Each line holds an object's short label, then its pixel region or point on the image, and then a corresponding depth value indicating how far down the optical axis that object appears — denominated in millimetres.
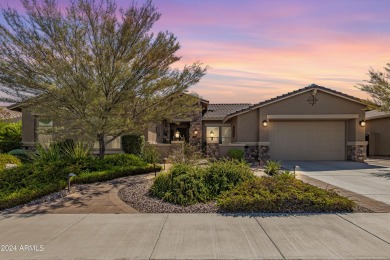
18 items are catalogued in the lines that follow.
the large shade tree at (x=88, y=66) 10289
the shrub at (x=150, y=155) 15180
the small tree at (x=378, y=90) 16828
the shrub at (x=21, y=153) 16697
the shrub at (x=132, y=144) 16906
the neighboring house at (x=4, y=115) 22678
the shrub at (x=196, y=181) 7352
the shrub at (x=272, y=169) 11227
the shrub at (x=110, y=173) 9820
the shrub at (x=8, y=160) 13244
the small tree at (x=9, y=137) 20422
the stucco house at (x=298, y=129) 17812
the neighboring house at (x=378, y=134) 22625
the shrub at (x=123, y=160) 11977
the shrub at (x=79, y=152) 12323
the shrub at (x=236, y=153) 17469
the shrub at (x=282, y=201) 6566
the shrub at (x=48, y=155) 12052
